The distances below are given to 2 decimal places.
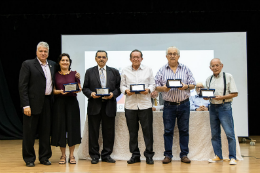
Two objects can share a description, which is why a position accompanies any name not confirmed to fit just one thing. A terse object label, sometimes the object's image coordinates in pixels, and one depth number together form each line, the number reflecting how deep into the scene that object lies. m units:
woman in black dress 3.62
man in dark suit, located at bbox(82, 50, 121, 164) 3.69
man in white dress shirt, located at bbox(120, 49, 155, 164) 3.62
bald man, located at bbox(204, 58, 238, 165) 3.53
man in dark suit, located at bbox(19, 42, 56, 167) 3.51
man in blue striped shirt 3.64
